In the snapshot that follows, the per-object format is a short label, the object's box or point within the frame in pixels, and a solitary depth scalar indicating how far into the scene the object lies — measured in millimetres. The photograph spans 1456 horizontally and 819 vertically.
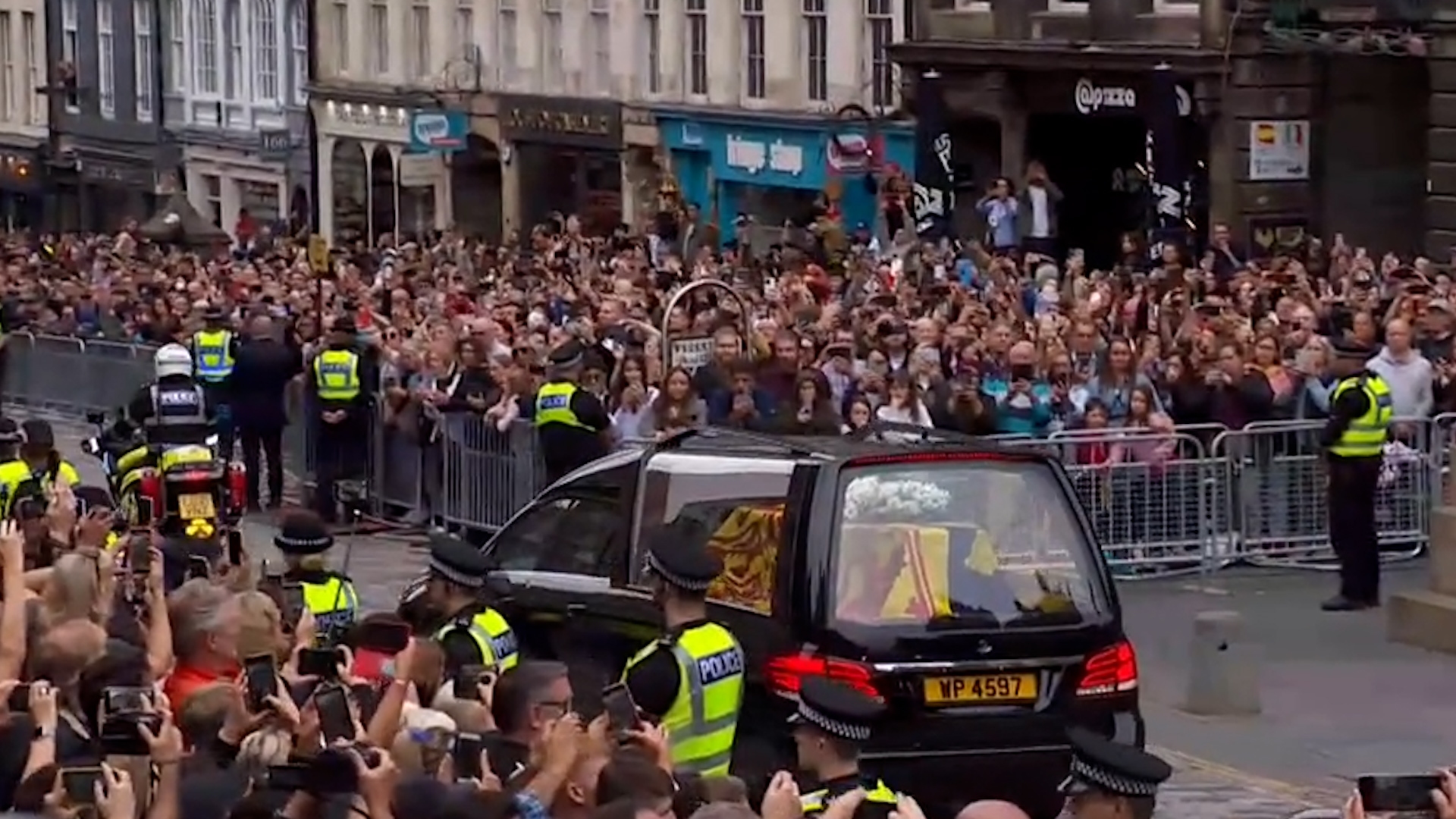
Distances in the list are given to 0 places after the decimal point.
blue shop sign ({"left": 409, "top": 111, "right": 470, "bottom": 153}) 55062
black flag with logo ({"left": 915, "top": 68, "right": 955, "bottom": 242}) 43719
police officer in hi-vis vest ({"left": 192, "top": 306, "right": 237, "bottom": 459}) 27078
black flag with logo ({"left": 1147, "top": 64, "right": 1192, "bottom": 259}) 40000
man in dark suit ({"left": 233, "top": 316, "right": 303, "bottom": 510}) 26688
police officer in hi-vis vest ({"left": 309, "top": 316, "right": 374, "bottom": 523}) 26281
